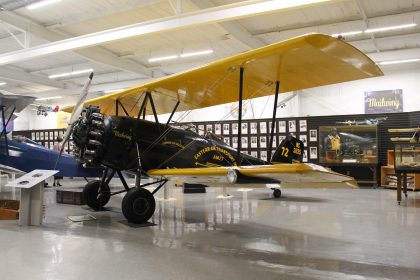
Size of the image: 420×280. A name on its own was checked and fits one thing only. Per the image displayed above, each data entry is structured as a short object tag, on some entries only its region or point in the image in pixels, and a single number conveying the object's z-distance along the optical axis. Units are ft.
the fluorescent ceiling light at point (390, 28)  33.54
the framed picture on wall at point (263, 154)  44.37
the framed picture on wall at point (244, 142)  45.52
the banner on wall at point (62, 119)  68.63
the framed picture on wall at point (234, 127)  46.53
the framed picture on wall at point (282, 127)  44.21
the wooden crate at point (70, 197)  24.71
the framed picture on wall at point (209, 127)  49.01
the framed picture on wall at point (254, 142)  45.11
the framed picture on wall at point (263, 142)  44.73
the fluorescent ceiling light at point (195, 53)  42.22
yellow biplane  13.60
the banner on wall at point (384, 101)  44.98
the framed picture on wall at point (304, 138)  43.14
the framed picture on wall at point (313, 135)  42.90
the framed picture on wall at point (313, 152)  42.63
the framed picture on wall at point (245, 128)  45.83
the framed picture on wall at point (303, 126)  43.34
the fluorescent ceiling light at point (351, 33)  35.42
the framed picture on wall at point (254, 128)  45.29
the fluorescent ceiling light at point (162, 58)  44.11
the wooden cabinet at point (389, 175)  37.44
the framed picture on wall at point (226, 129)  47.03
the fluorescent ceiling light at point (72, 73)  50.68
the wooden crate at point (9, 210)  18.03
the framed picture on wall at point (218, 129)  47.51
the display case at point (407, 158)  23.85
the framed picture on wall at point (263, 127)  44.79
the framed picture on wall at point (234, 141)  46.83
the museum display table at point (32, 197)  16.30
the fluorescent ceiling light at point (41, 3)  26.84
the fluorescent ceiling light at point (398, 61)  40.75
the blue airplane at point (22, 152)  25.50
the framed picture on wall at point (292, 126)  43.72
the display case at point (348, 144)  40.27
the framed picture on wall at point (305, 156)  42.80
